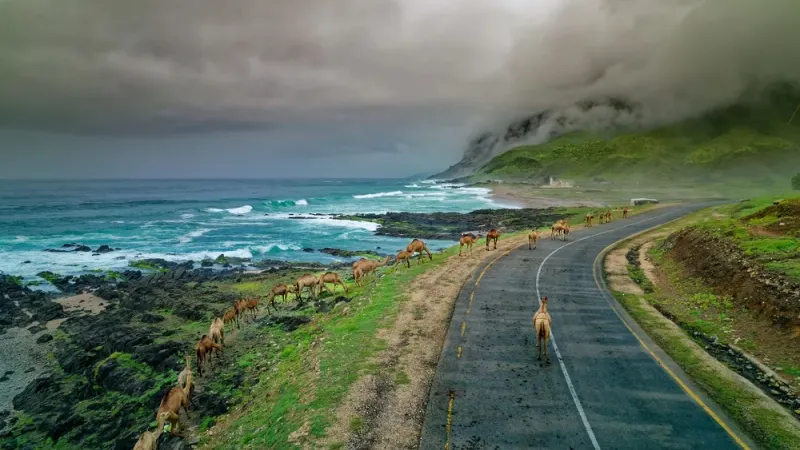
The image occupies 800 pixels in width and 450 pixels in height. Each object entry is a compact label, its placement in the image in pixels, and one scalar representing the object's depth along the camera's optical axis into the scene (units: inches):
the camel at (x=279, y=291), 1216.2
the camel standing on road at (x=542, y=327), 669.9
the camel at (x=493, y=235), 1646.2
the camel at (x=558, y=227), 1930.9
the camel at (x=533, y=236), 1660.9
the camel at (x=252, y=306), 1138.0
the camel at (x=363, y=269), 1299.2
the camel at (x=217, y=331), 903.7
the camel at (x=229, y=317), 1053.4
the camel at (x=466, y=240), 1572.3
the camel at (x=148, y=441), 523.5
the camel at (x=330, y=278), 1262.3
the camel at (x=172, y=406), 594.5
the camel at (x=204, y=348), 823.7
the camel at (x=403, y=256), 1426.2
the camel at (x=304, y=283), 1248.8
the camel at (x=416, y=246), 1455.5
